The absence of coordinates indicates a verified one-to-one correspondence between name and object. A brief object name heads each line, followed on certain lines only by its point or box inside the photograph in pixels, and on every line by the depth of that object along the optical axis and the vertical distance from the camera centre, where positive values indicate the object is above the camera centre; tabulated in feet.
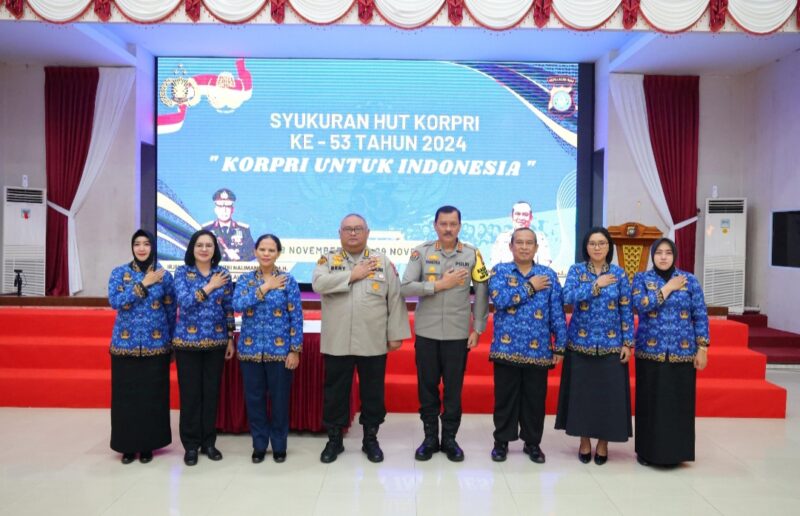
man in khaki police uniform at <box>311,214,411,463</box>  11.34 -1.40
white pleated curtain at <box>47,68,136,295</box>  25.80 +4.47
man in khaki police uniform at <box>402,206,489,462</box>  11.60 -1.35
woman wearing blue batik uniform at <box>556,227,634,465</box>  11.28 -1.69
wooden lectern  17.44 +0.13
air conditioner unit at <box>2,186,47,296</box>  25.08 +0.13
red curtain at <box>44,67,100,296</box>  25.85 +3.97
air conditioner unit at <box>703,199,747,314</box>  25.00 -0.06
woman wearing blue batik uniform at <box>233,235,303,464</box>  11.32 -1.71
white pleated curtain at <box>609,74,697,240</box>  25.44 +4.65
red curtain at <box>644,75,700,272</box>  25.67 +4.28
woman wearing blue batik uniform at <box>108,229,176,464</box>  11.23 -1.93
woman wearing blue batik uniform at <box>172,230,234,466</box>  11.27 -1.66
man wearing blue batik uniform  11.32 -1.62
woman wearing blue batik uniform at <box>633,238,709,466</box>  11.28 -1.78
